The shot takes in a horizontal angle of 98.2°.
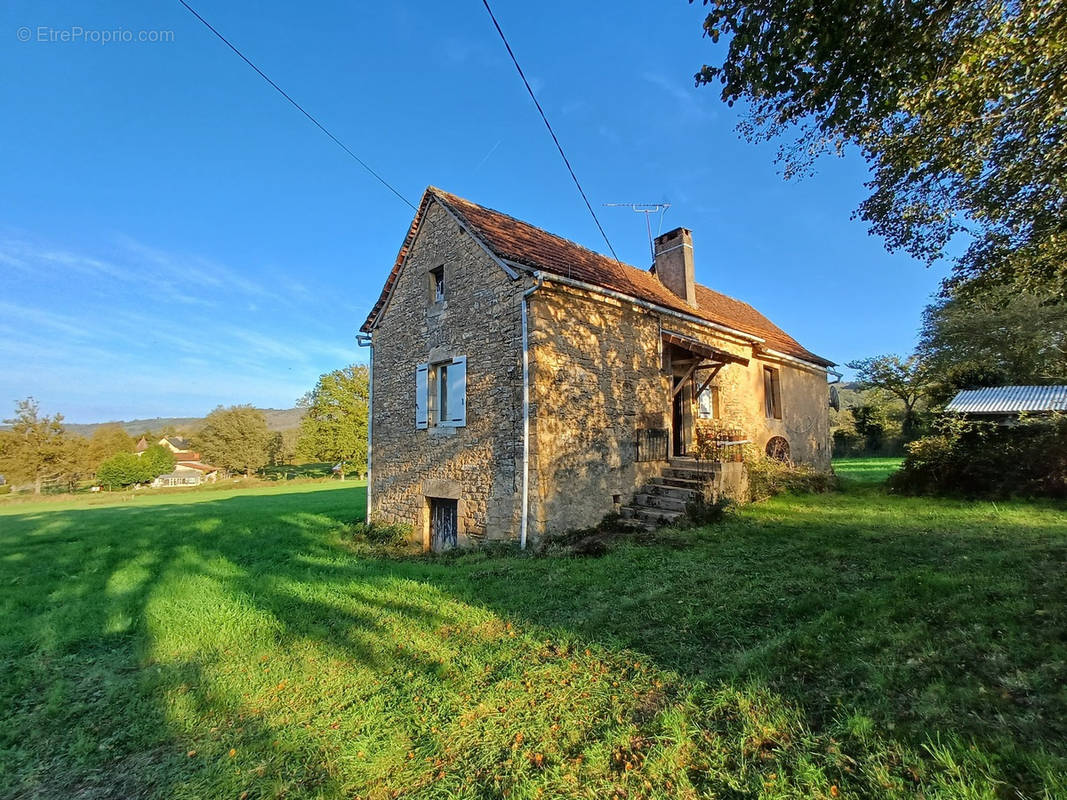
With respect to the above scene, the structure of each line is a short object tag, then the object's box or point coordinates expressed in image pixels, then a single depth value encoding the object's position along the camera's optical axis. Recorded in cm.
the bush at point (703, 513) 858
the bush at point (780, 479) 1108
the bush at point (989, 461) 985
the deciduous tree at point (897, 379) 3053
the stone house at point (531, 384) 864
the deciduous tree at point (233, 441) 4716
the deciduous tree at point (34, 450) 3369
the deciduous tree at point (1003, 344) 1997
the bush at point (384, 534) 1080
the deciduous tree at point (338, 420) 4447
